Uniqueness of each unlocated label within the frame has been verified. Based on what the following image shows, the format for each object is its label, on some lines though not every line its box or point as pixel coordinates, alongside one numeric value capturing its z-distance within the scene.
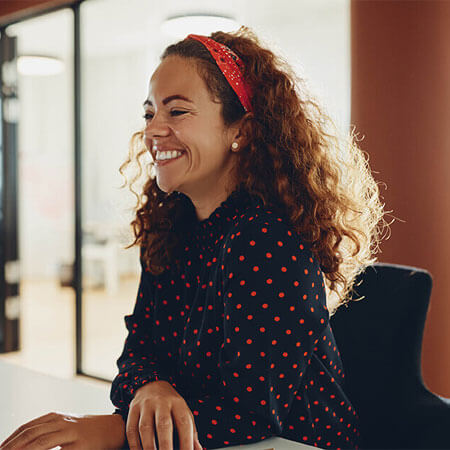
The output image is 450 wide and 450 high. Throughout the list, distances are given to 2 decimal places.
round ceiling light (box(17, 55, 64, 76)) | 5.52
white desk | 1.00
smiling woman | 0.89
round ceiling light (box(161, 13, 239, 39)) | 3.58
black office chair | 1.18
